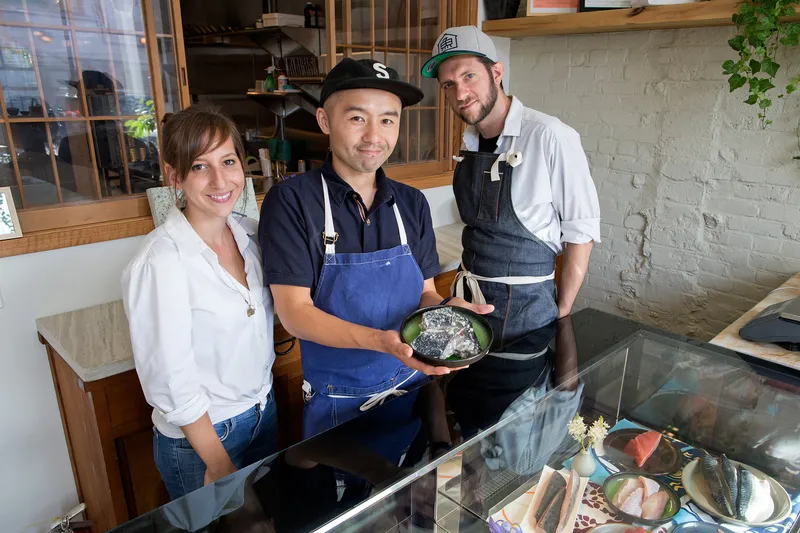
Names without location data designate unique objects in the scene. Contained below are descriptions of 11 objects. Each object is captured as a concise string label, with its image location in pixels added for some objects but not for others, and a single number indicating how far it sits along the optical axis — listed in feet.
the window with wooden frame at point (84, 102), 5.98
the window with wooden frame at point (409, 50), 9.14
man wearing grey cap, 5.46
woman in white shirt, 3.69
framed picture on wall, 5.72
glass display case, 2.83
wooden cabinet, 5.24
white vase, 3.45
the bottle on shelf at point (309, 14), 12.12
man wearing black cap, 3.99
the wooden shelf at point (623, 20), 7.52
